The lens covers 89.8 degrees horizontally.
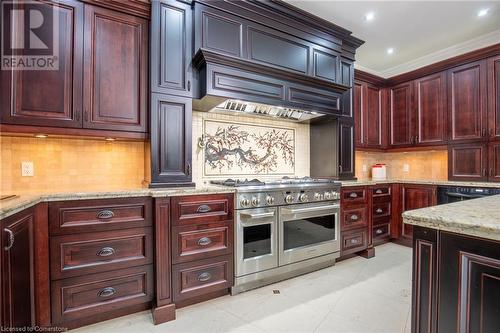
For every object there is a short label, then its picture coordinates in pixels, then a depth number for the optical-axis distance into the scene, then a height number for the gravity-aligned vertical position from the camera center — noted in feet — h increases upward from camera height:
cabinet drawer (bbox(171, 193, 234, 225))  6.46 -1.11
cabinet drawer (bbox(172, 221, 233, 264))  6.46 -1.99
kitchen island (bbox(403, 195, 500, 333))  2.87 -1.29
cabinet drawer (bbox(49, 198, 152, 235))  5.53 -1.09
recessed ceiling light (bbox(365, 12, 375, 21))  9.51 +5.78
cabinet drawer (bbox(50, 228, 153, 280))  5.55 -1.95
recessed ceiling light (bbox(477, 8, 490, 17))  9.17 +5.73
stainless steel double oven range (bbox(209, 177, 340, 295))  7.33 -2.02
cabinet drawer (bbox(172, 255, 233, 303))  6.45 -2.95
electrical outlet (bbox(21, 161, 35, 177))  6.60 -0.02
